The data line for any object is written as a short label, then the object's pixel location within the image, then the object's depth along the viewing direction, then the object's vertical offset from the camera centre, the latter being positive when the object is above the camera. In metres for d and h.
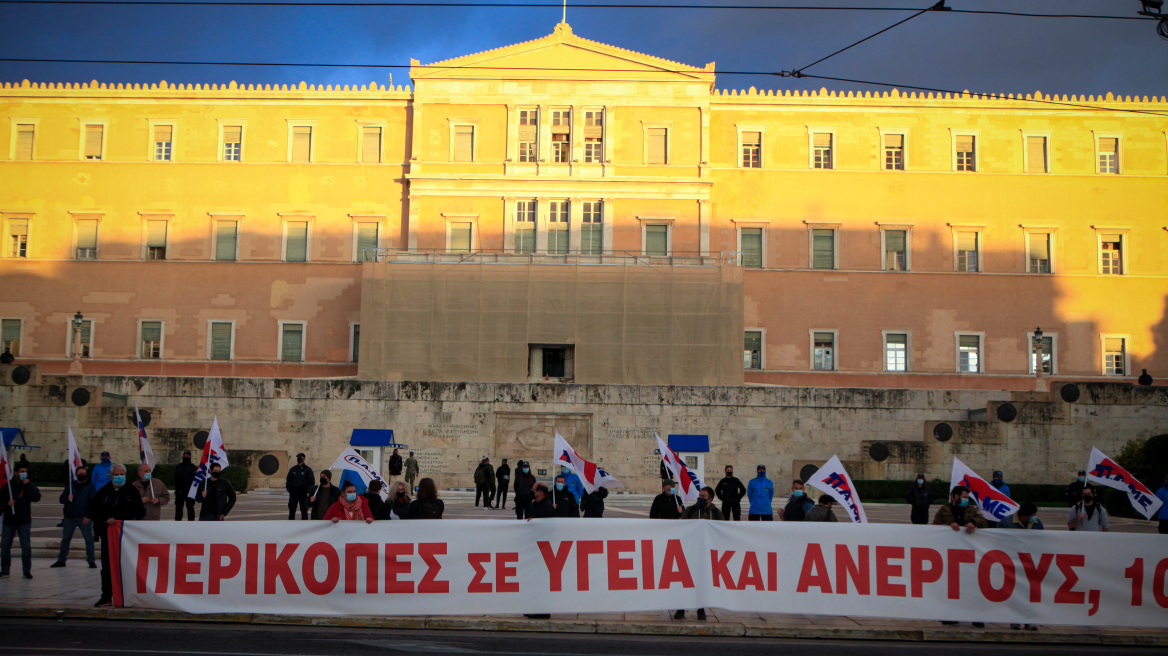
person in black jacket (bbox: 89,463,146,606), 12.79 -1.22
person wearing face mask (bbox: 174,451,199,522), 18.67 -1.30
